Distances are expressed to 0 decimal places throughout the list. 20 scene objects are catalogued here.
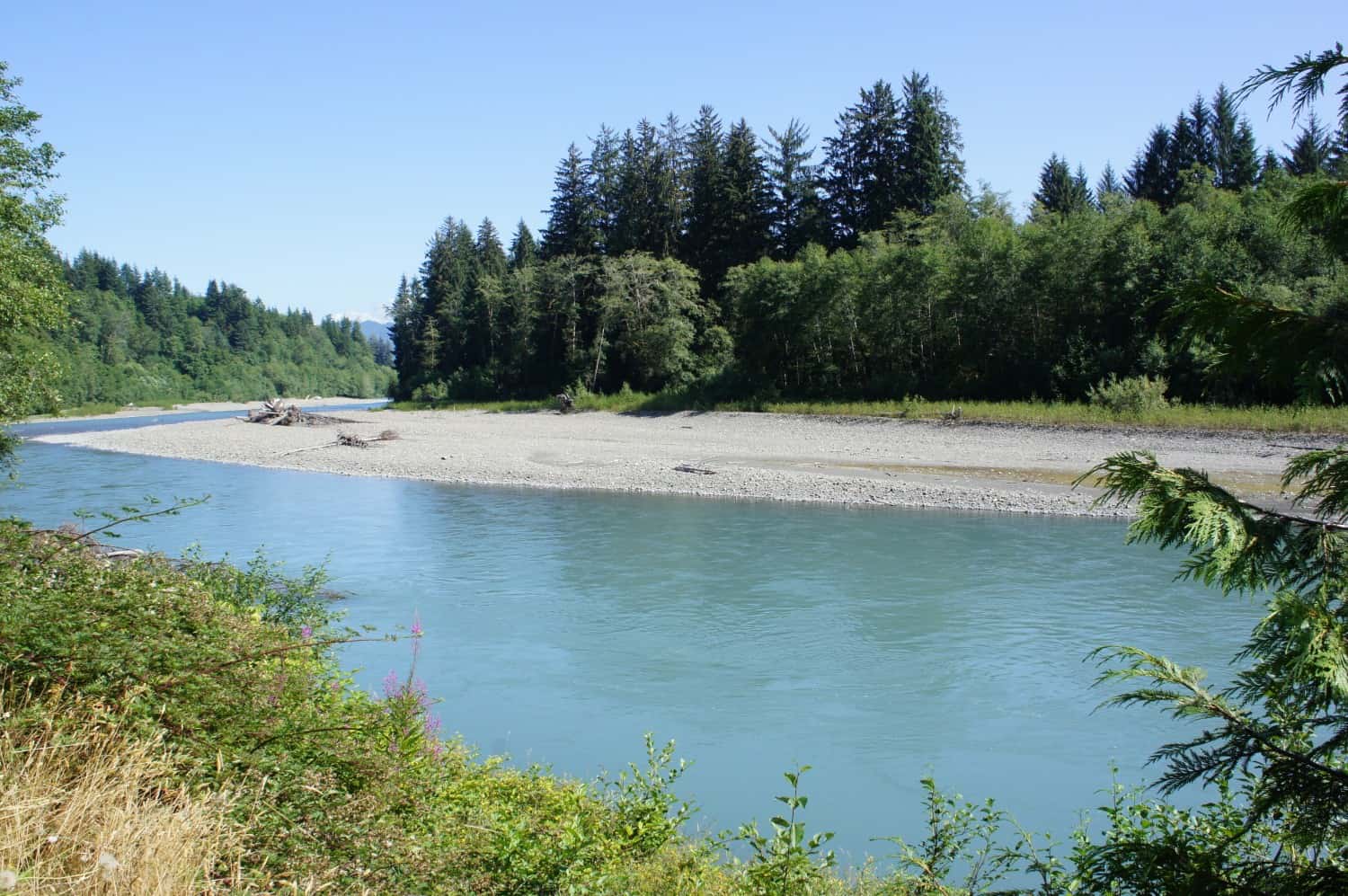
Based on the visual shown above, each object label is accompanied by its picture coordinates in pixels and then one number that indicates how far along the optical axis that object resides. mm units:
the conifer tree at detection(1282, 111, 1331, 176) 49594
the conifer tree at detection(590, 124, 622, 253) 64188
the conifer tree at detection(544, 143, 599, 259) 63656
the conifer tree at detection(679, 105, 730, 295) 56250
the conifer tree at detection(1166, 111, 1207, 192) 53344
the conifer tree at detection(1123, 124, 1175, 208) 54656
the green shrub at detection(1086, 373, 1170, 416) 27156
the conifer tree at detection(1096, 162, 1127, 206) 65712
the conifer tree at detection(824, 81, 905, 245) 50906
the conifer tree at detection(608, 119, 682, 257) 59969
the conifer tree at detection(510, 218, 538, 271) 71812
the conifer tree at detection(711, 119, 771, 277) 55375
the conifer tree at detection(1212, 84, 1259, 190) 50688
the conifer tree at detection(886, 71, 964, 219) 49344
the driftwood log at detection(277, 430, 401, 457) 34722
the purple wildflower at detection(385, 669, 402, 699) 5579
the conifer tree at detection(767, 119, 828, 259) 54375
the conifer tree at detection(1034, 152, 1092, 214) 53219
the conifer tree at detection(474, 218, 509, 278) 76125
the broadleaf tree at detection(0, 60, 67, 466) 13000
